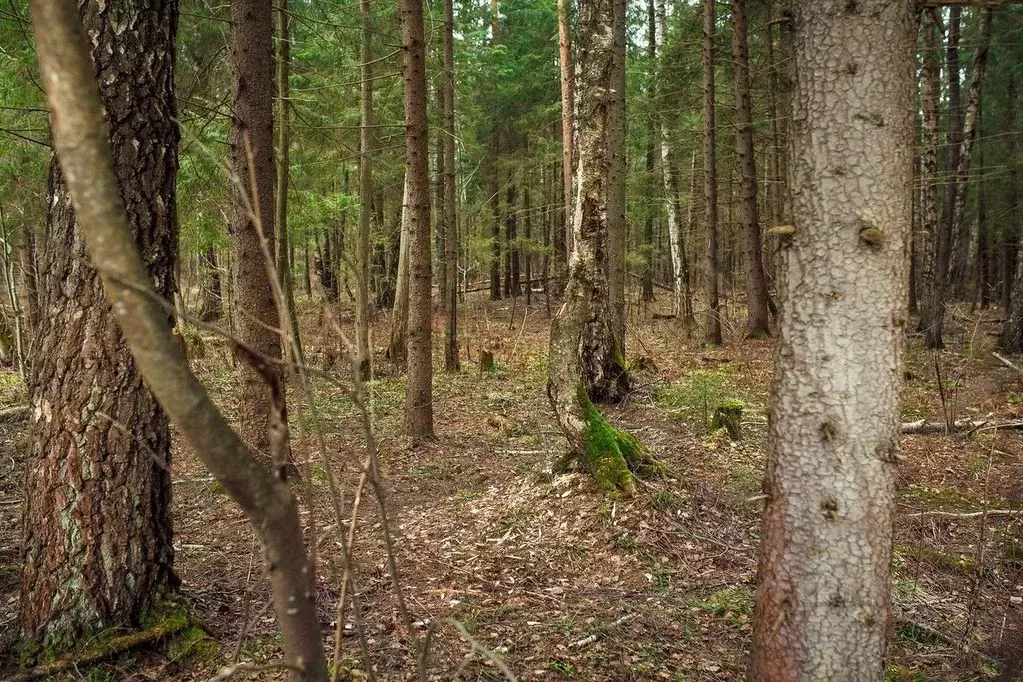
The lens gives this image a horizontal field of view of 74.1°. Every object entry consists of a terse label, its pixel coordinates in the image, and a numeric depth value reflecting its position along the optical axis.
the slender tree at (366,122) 10.87
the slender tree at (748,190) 13.48
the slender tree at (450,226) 12.19
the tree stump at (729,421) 7.86
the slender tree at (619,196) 11.49
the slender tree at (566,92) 14.48
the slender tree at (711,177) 14.04
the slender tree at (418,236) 7.85
